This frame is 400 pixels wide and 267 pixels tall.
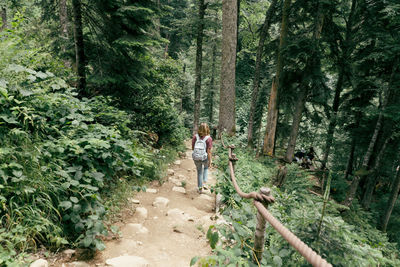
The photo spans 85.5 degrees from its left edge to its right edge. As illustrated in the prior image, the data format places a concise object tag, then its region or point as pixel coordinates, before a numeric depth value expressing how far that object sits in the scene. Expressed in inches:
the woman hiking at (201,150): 227.0
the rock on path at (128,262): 111.2
